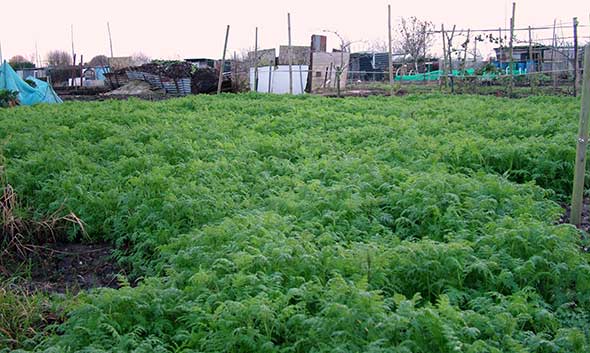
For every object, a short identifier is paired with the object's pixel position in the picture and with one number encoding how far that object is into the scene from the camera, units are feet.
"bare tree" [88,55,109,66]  159.19
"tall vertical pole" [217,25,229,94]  74.13
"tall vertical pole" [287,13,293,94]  76.25
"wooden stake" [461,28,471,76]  72.16
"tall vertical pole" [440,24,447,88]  69.56
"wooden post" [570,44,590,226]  19.29
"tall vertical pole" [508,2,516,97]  59.88
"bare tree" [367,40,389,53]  163.33
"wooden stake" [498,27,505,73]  72.61
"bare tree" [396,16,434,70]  123.54
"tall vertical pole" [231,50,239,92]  89.51
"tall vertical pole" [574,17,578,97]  53.80
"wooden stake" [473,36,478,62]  82.63
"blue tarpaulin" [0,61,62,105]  71.51
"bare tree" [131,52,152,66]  147.17
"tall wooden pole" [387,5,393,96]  66.13
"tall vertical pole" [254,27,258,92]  81.46
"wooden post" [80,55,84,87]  115.28
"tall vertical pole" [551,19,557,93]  62.28
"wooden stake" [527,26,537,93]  63.34
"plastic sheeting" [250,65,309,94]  96.37
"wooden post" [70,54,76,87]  110.74
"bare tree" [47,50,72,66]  166.26
